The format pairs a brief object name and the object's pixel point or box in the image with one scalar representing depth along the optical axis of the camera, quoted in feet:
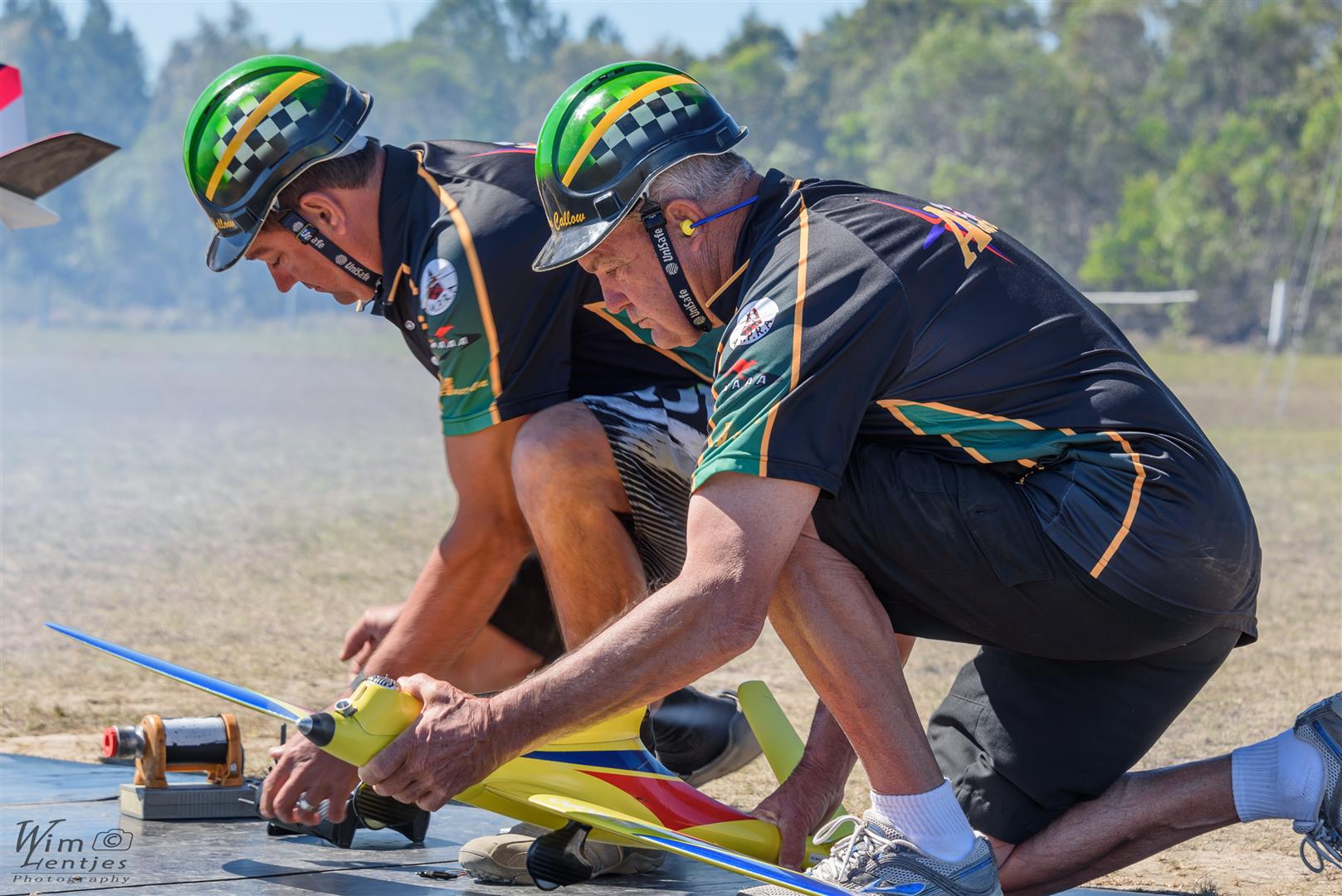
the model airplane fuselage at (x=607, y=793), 10.10
